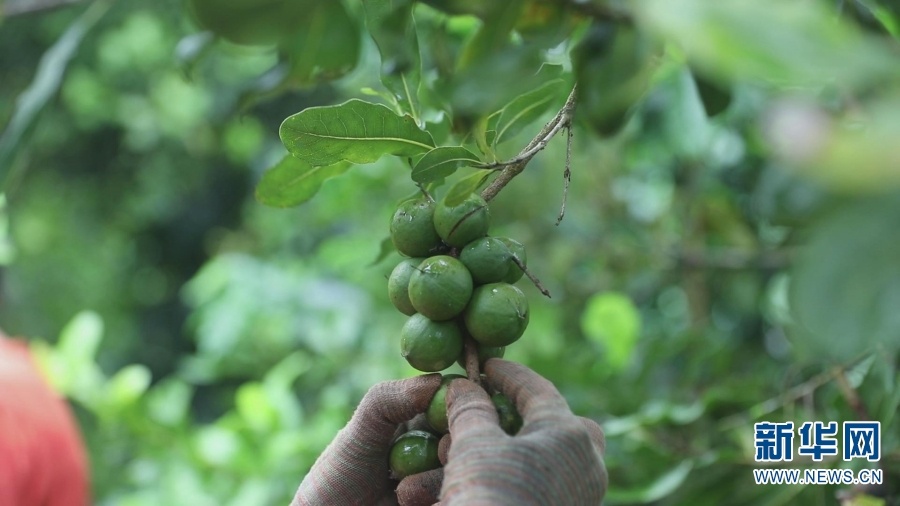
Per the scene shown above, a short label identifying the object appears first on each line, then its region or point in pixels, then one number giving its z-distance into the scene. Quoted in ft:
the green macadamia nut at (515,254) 2.37
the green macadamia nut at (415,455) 2.41
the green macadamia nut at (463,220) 2.26
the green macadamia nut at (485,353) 2.41
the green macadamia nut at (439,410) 2.36
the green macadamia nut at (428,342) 2.25
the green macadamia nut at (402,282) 2.33
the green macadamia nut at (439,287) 2.16
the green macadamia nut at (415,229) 2.35
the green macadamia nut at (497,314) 2.18
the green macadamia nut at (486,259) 2.28
